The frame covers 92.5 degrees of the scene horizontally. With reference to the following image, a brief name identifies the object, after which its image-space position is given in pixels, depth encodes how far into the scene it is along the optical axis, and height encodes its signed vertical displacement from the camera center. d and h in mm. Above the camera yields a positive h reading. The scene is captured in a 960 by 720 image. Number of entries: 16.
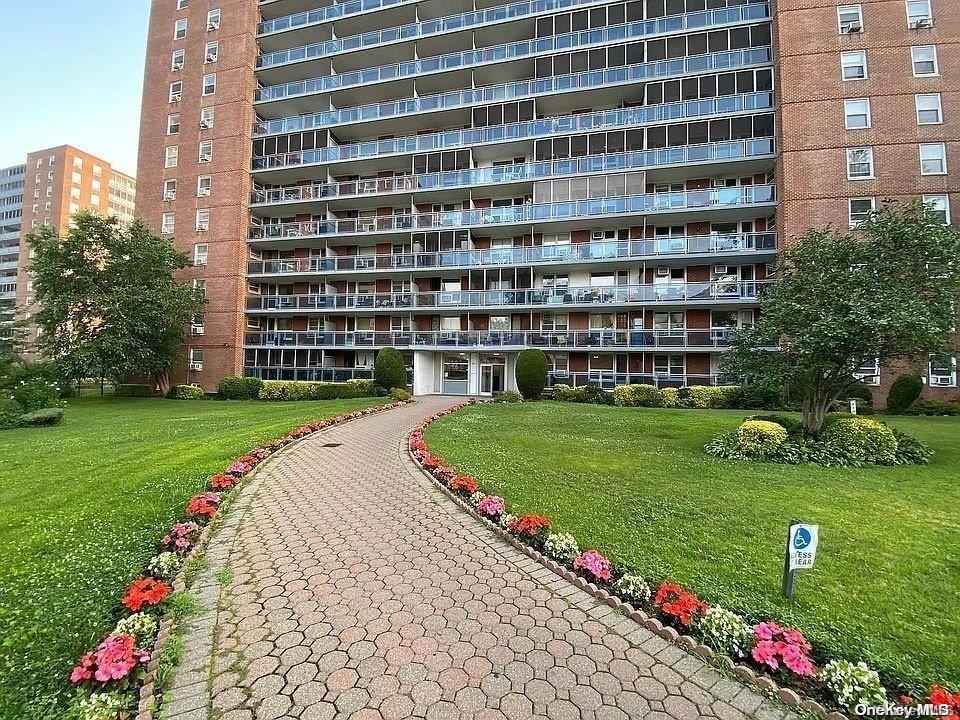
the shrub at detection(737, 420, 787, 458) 9945 -1177
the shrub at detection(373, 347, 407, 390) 26516 +822
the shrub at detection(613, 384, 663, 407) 22953 -568
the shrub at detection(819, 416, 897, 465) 9539 -1164
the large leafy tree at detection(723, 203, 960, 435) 9344 +1640
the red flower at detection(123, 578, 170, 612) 3643 -1722
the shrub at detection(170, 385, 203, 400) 29719 -523
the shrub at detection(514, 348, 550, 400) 24641 +669
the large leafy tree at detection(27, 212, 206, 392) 26219 +5097
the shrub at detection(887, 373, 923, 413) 19953 -297
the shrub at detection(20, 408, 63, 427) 16922 -1261
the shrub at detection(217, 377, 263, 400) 29062 -252
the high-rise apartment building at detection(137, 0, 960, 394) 23391 +13019
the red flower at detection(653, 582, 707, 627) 3549 -1743
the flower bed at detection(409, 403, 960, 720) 2799 -1830
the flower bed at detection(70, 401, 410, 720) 2756 -1827
